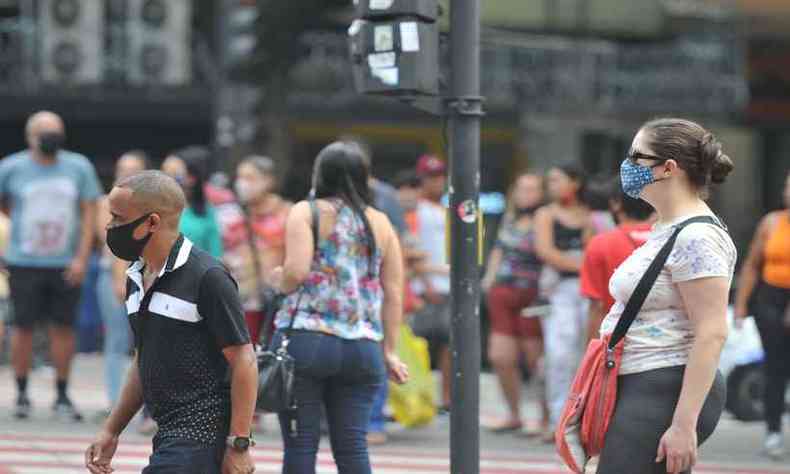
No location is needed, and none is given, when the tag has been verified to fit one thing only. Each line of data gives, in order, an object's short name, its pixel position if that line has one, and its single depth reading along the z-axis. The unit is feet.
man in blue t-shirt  67.10
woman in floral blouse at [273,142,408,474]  41.19
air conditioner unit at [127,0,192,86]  154.51
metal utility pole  44.11
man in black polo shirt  30.91
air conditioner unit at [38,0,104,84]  152.76
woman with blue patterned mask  28.86
